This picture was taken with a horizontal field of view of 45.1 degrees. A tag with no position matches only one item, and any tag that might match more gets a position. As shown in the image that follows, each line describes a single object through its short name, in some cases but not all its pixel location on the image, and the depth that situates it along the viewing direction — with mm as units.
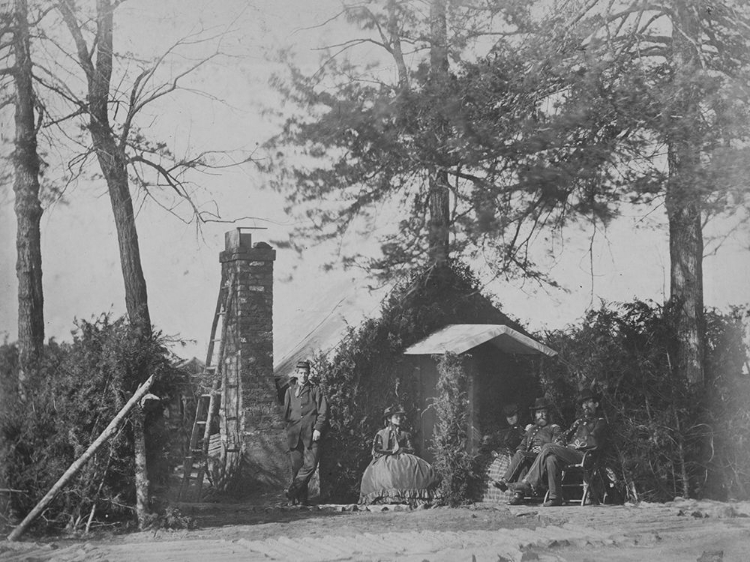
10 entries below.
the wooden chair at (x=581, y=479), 11133
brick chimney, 12414
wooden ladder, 12023
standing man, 11430
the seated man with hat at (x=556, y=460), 11062
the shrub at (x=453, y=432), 11352
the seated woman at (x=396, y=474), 11156
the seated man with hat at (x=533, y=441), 11336
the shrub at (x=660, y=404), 10961
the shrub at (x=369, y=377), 11898
